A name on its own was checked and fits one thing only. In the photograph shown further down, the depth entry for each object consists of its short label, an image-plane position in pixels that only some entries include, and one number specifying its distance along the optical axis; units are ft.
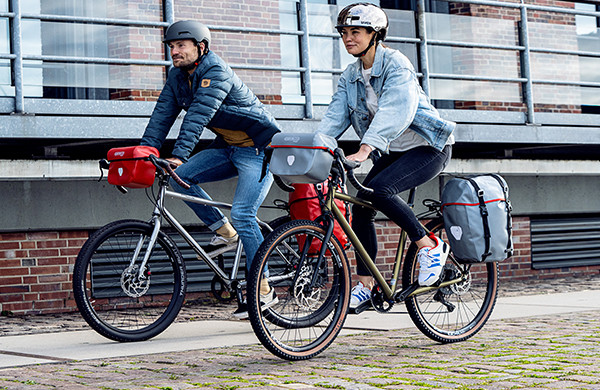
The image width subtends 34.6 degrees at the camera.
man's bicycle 17.18
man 18.48
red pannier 19.94
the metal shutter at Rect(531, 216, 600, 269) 36.37
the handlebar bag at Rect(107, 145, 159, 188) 17.72
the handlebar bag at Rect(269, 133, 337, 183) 15.30
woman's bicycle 15.37
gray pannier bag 17.48
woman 16.70
